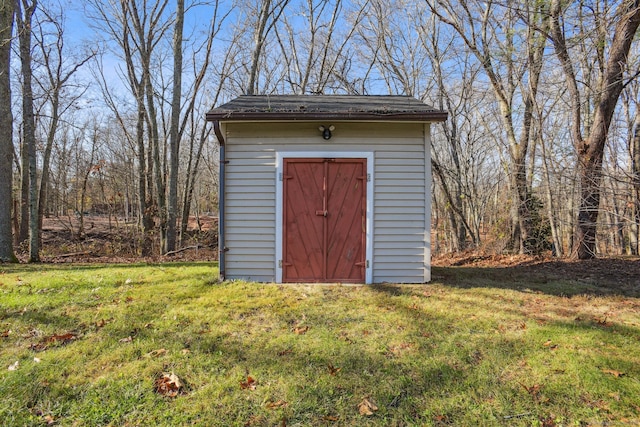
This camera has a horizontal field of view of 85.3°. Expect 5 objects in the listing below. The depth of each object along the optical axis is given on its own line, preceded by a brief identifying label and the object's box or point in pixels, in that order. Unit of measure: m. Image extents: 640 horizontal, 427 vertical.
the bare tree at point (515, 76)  8.00
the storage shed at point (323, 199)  5.36
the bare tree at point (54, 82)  10.63
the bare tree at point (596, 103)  5.51
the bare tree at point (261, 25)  11.45
